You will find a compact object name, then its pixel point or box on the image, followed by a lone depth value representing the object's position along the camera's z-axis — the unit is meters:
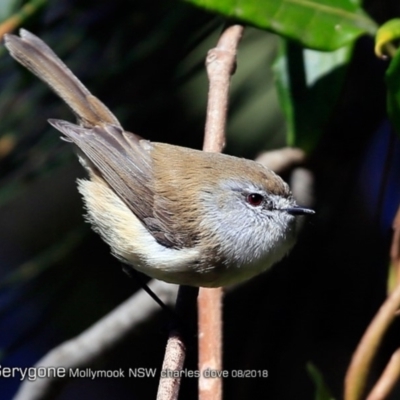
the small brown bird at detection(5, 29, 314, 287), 4.60
